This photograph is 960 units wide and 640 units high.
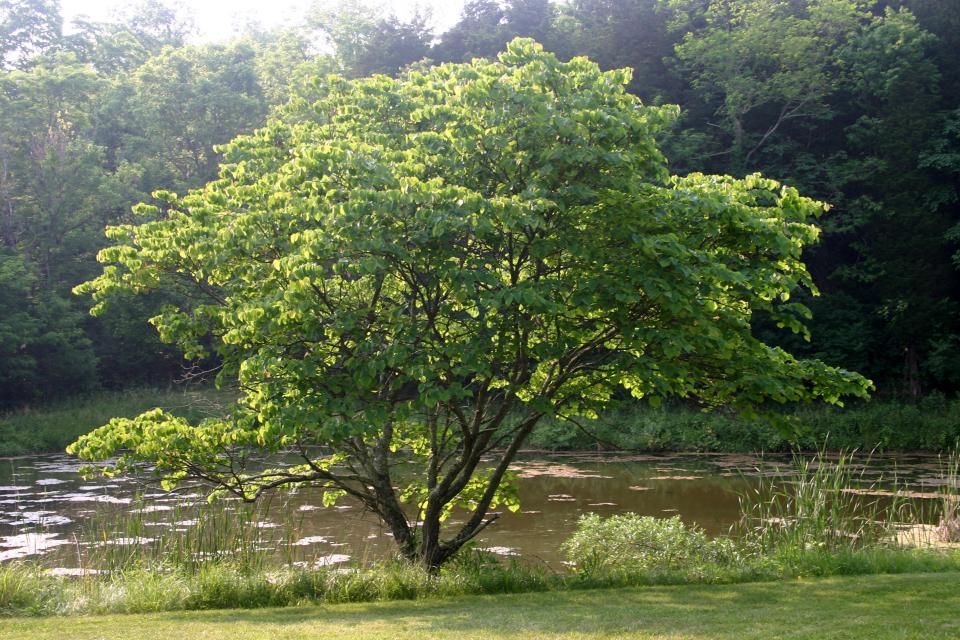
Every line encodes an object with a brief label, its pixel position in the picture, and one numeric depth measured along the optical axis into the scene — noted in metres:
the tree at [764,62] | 33.84
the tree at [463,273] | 8.22
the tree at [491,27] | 40.66
